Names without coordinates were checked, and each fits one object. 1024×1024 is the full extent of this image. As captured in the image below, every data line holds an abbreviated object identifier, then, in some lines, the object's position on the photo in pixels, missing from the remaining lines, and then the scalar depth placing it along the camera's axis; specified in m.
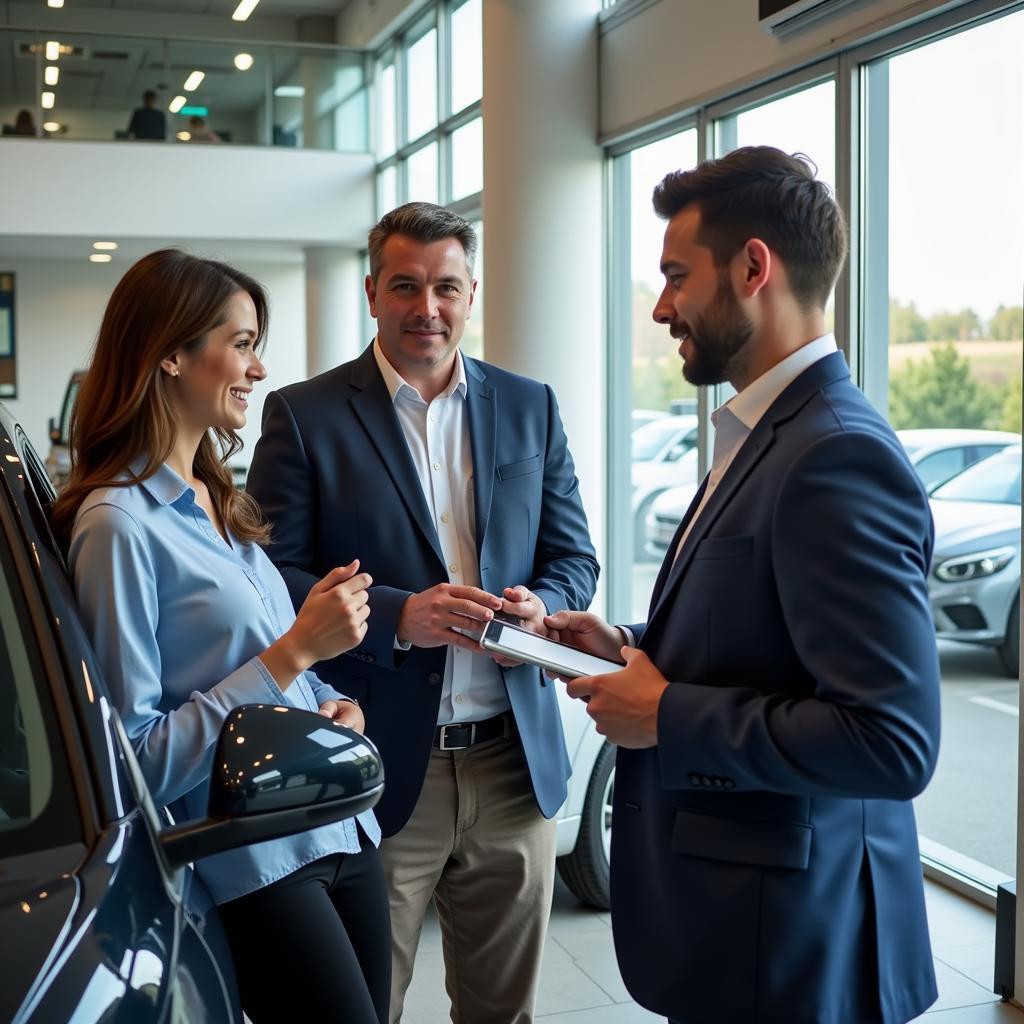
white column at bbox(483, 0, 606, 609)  6.04
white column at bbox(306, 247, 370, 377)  11.95
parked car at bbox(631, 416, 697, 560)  5.96
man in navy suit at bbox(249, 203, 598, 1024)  2.19
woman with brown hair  1.48
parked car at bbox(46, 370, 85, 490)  8.99
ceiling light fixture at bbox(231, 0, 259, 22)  12.77
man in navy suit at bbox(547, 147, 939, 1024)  1.29
